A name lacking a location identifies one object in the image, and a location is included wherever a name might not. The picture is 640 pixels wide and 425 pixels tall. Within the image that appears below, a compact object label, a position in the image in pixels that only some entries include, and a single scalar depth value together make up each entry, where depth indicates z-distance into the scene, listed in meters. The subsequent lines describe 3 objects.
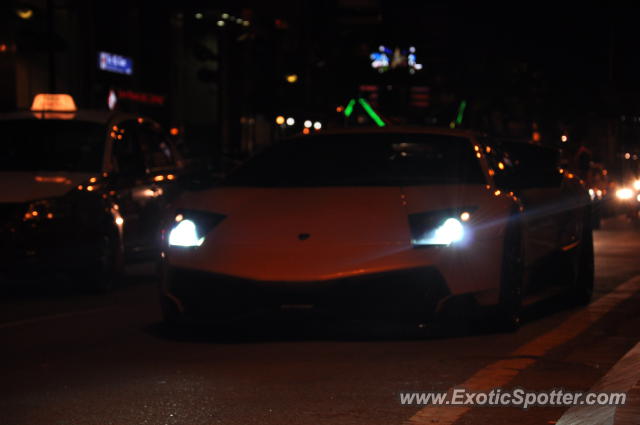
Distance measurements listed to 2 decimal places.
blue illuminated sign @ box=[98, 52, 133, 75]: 42.62
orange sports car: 8.82
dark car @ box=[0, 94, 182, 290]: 12.60
